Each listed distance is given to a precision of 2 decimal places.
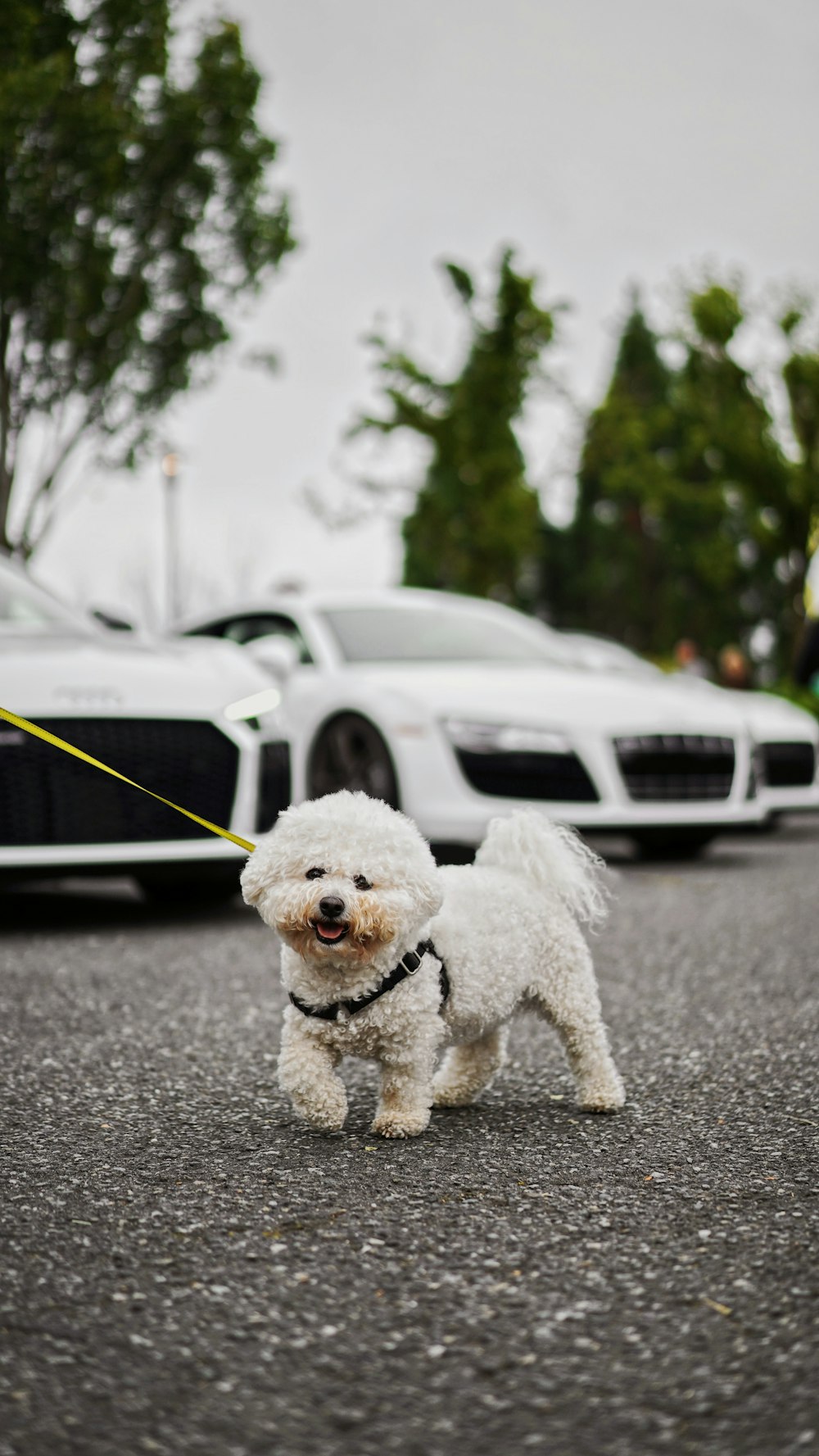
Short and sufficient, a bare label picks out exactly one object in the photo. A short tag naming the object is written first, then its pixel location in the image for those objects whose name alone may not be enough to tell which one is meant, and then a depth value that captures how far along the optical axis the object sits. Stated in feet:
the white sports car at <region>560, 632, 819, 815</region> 34.88
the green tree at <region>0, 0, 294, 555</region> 43.06
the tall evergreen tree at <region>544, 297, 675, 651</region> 177.17
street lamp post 69.41
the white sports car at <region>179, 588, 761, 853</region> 25.29
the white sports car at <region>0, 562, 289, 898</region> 20.31
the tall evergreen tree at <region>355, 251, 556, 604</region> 92.32
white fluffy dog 10.41
